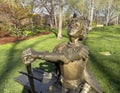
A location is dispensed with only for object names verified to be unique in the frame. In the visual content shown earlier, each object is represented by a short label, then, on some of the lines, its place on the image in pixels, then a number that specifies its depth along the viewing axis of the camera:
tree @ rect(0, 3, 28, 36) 7.45
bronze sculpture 0.96
